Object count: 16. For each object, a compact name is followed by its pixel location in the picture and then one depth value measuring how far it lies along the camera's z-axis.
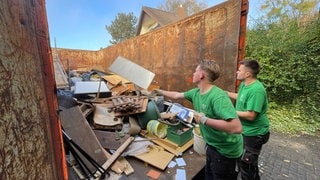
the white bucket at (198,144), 2.80
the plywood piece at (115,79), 5.36
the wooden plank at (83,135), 2.43
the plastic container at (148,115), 3.40
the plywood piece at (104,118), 3.19
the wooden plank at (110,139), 2.76
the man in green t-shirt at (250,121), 2.15
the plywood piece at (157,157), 2.46
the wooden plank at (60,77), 4.67
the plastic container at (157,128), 3.14
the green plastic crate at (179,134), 2.92
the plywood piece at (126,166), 2.31
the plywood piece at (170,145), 2.80
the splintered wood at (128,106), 3.35
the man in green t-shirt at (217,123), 1.58
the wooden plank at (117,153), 2.30
